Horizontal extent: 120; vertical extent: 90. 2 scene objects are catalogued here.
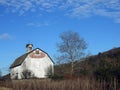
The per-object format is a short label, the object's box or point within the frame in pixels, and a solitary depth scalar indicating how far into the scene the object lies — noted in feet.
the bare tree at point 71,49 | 214.07
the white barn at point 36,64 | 218.59
